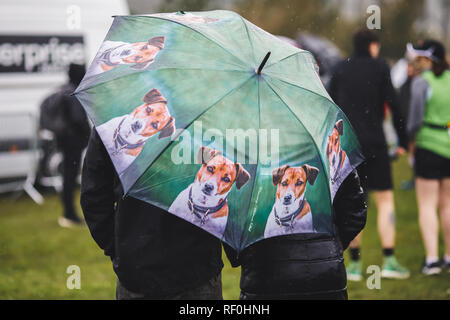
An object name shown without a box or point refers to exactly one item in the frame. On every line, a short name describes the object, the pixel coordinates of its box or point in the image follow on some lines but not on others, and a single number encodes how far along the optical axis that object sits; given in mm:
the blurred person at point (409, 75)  12000
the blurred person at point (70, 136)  15924
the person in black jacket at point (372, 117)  11133
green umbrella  4855
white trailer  19594
